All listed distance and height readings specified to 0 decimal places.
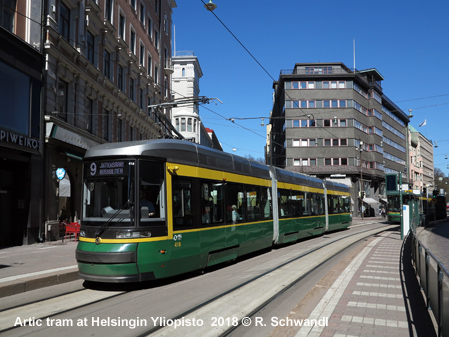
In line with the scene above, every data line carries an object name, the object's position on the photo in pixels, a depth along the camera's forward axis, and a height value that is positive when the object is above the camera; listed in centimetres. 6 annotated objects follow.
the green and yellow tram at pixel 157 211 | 780 -12
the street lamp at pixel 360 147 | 5611 +780
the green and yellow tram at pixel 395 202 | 3625 +12
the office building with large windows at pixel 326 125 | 5762 +1098
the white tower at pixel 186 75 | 6950 +2184
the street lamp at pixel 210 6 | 1305 +619
